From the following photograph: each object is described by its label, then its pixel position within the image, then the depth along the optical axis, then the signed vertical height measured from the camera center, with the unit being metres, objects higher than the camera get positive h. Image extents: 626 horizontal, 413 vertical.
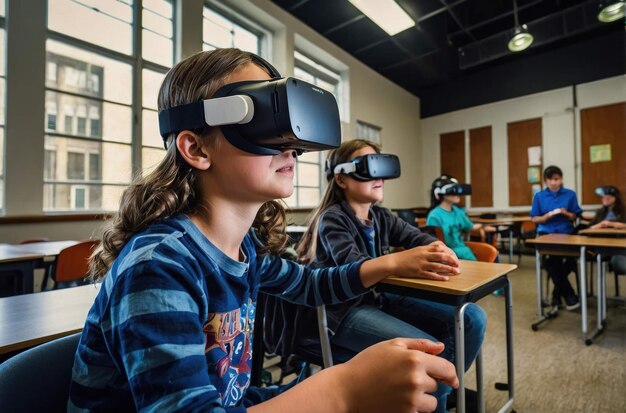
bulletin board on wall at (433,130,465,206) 7.96 +1.43
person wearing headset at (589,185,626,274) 3.84 +0.02
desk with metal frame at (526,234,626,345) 2.35 -0.30
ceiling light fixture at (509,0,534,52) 4.80 +2.52
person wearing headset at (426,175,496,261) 2.96 -0.02
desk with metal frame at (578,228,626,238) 2.83 -0.20
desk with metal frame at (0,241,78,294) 1.83 -0.26
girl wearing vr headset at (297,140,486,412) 1.15 -0.15
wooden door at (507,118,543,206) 6.93 +1.19
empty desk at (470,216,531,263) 5.29 -0.18
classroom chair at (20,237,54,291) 2.31 -0.33
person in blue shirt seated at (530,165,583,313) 3.60 +0.02
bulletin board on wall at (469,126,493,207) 7.53 +1.03
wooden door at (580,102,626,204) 5.87 +1.13
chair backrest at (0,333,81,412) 0.49 -0.25
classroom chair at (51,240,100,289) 1.98 -0.30
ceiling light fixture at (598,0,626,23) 3.99 +2.46
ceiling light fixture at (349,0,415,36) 4.28 +2.71
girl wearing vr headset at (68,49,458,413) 0.42 -0.13
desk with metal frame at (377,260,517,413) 1.03 -0.25
